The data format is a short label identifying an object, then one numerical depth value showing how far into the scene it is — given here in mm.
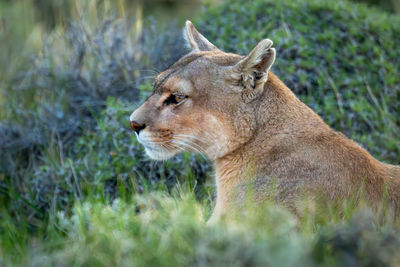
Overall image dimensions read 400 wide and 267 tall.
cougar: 7027
